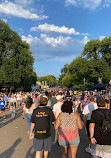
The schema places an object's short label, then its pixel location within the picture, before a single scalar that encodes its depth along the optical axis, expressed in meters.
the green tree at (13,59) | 19.26
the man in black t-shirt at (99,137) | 1.87
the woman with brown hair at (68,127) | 2.12
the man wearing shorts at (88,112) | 3.11
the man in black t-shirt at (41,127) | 2.23
